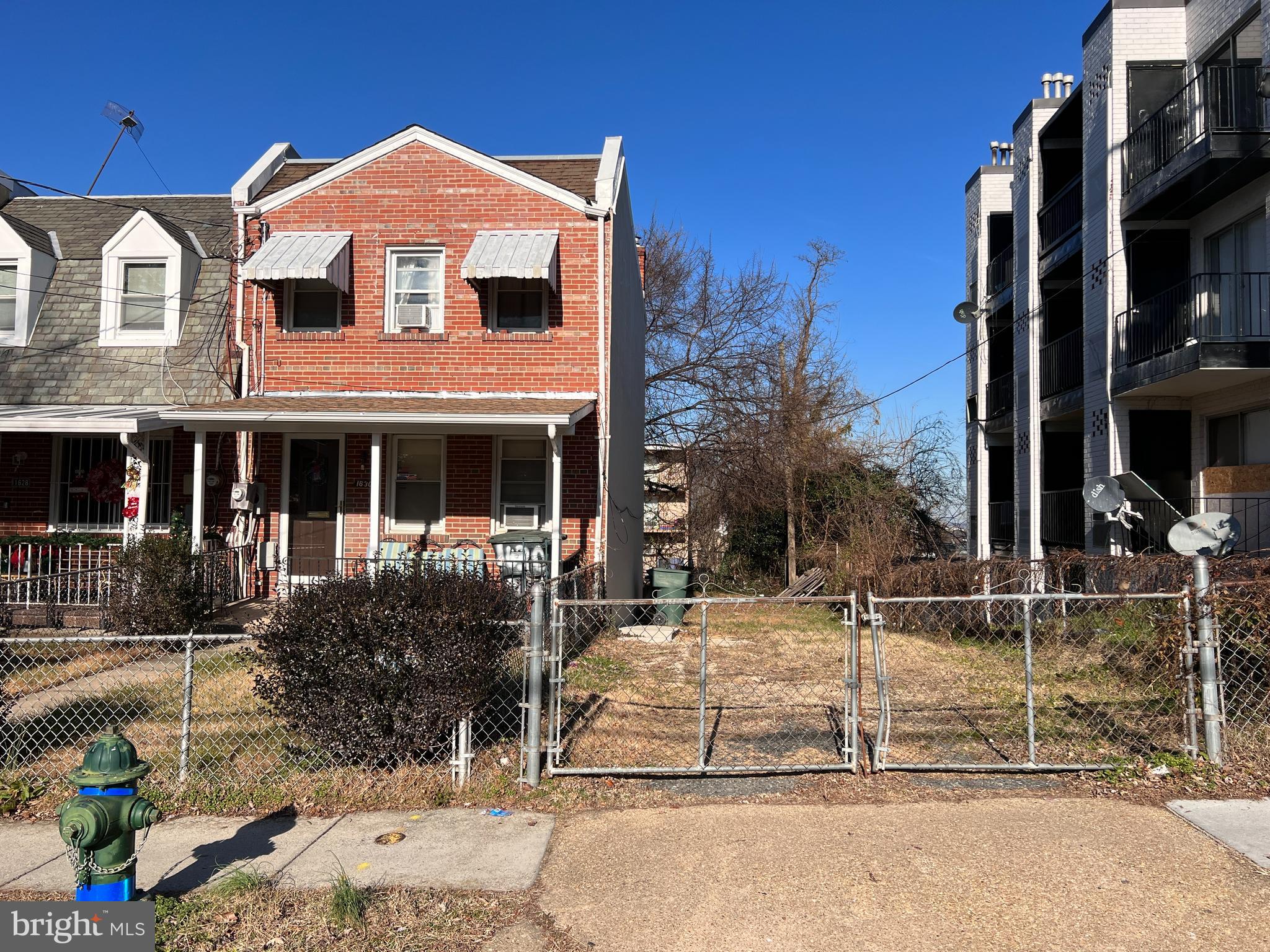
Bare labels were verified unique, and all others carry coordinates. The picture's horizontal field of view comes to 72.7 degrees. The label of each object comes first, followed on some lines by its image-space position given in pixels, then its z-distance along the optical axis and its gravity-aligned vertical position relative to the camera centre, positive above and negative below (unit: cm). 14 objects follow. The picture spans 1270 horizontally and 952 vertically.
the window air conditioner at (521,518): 1296 -3
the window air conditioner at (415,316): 1309 +303
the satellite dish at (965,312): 2222 +531
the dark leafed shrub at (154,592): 1012 -92
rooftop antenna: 1642 +752
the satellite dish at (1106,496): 1388 +36
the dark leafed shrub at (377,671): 559 -101
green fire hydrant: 360 -128
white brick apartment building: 1280 +443
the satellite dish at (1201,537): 1059 -23
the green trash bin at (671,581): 1562 -118
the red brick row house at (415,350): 1289 +251
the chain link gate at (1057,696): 580 -162
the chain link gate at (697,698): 586 -175
